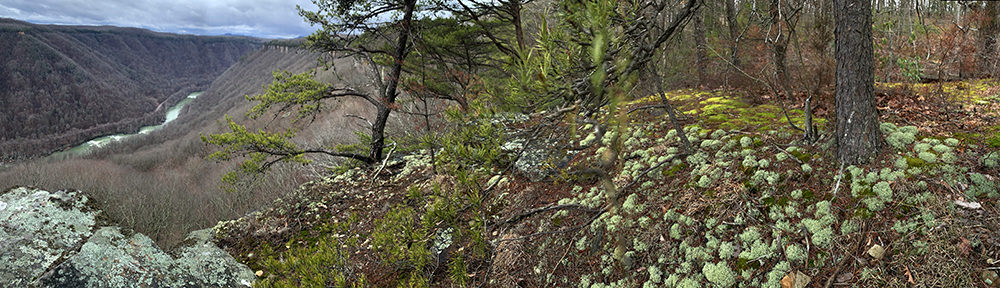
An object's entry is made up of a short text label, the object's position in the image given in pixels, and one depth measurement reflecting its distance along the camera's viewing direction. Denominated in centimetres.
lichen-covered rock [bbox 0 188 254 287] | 475
